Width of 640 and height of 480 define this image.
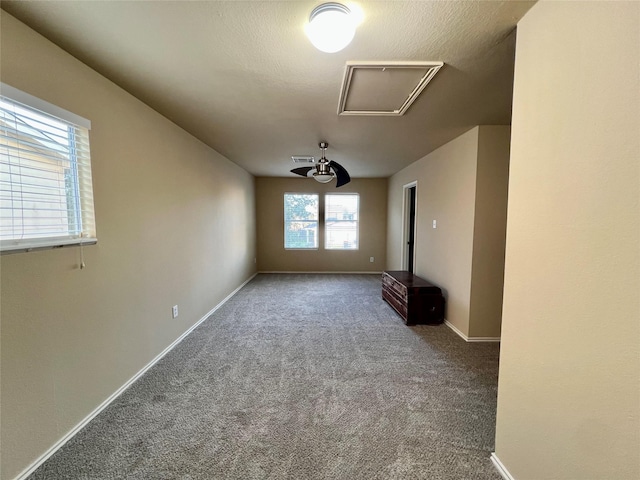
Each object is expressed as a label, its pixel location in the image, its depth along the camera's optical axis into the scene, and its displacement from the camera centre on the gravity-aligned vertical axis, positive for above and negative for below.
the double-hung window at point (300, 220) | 6.53 +0.10
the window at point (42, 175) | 1.29 +0.27
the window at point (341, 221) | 6.57 +0.08
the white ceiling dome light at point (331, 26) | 1.22 +0.97
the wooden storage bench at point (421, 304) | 3.39 -1.05
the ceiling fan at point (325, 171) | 3.46 +0.76
